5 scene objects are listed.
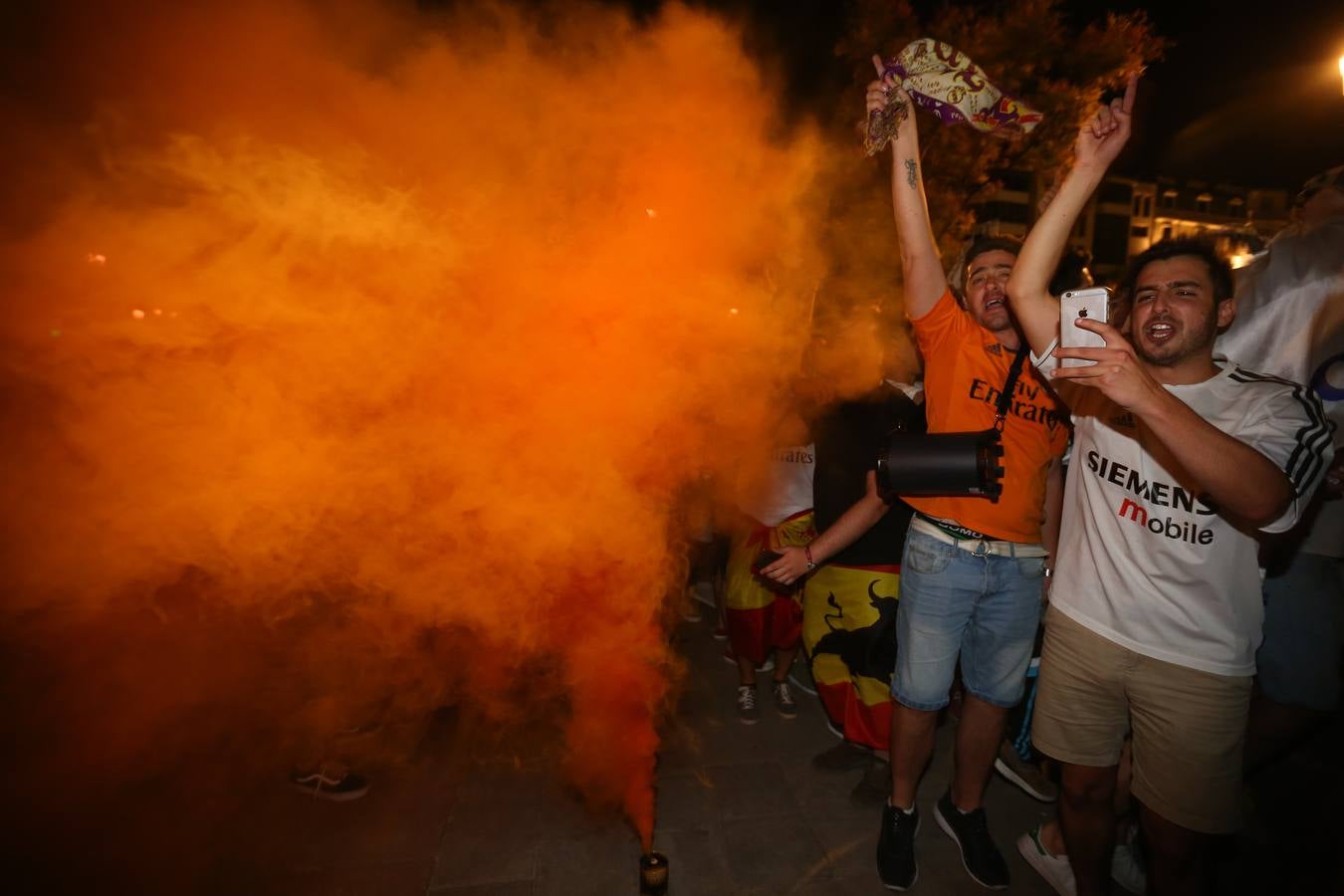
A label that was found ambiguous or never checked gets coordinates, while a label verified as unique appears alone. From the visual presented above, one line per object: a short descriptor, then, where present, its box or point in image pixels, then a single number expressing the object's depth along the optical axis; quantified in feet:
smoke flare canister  7.92
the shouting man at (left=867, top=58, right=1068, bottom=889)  8.63
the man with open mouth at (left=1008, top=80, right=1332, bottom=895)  6.42
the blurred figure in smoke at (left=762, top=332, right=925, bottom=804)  10.53
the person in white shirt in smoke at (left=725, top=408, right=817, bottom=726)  13.00
